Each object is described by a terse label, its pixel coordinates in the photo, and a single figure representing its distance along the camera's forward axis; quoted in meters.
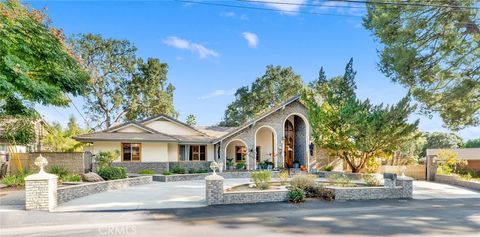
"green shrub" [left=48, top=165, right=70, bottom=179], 18.44
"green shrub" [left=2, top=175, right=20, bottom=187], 16.43
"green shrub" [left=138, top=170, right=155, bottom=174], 23.05
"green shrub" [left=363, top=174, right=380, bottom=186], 16.03
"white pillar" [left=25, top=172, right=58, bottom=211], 11.29
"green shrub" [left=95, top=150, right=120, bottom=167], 22.50
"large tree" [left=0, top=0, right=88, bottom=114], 10.04
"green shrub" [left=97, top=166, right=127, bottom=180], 17.70
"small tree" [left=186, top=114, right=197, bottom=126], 44.31
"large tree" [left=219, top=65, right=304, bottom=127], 45.16
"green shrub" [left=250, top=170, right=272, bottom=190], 15.18
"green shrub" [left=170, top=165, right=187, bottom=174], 23.86
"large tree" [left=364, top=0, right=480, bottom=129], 17.03
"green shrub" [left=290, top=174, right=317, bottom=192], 14.41
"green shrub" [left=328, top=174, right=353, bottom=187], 16.20
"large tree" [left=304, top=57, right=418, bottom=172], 22.19
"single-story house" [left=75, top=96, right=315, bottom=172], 25.30
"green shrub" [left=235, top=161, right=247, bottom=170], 27.81
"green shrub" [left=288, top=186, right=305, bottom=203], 13.31
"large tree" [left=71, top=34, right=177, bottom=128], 36.31
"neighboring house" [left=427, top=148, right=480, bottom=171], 23.70
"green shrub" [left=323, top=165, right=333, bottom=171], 26.88
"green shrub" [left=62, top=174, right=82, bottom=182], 16.56
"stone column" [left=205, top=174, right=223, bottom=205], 12.64
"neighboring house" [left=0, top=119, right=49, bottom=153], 29.33
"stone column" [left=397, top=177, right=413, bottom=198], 14.91
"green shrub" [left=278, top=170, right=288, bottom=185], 18.09
